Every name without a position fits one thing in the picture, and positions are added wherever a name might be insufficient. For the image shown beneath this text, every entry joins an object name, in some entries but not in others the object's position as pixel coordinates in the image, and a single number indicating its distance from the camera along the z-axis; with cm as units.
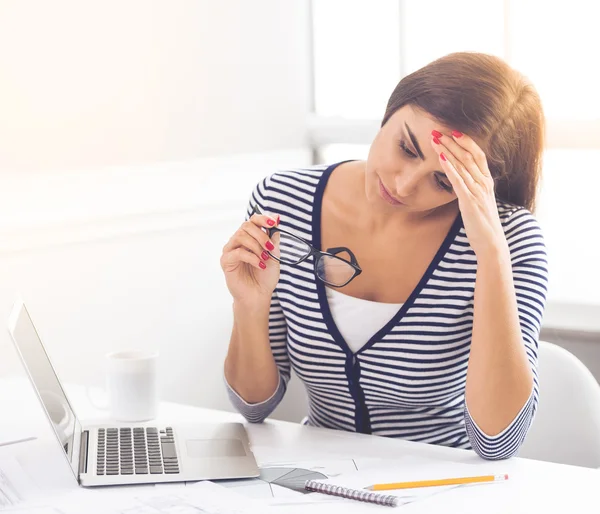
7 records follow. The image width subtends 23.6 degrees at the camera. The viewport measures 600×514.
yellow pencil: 187
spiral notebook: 183
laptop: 189
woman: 207
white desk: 181
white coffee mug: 218
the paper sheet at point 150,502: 178
